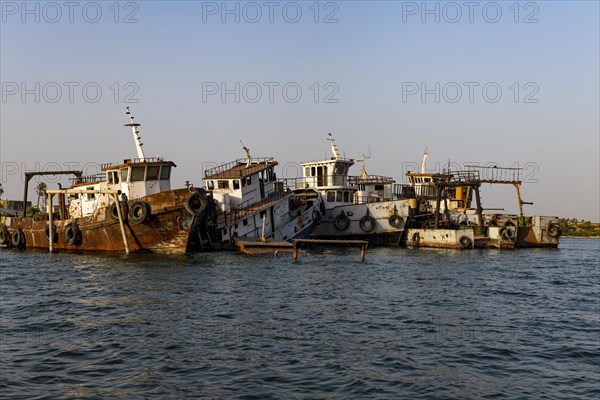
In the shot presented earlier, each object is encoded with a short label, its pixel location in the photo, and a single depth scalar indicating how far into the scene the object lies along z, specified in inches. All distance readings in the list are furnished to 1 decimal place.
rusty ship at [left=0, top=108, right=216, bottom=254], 1294.3
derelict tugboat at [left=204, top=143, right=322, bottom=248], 1518.2
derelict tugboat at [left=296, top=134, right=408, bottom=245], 1836.9
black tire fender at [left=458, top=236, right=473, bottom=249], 1705.2
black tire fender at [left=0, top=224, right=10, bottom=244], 1798.7
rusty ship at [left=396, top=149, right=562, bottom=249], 1747.0
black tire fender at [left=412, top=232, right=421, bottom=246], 1792.6
